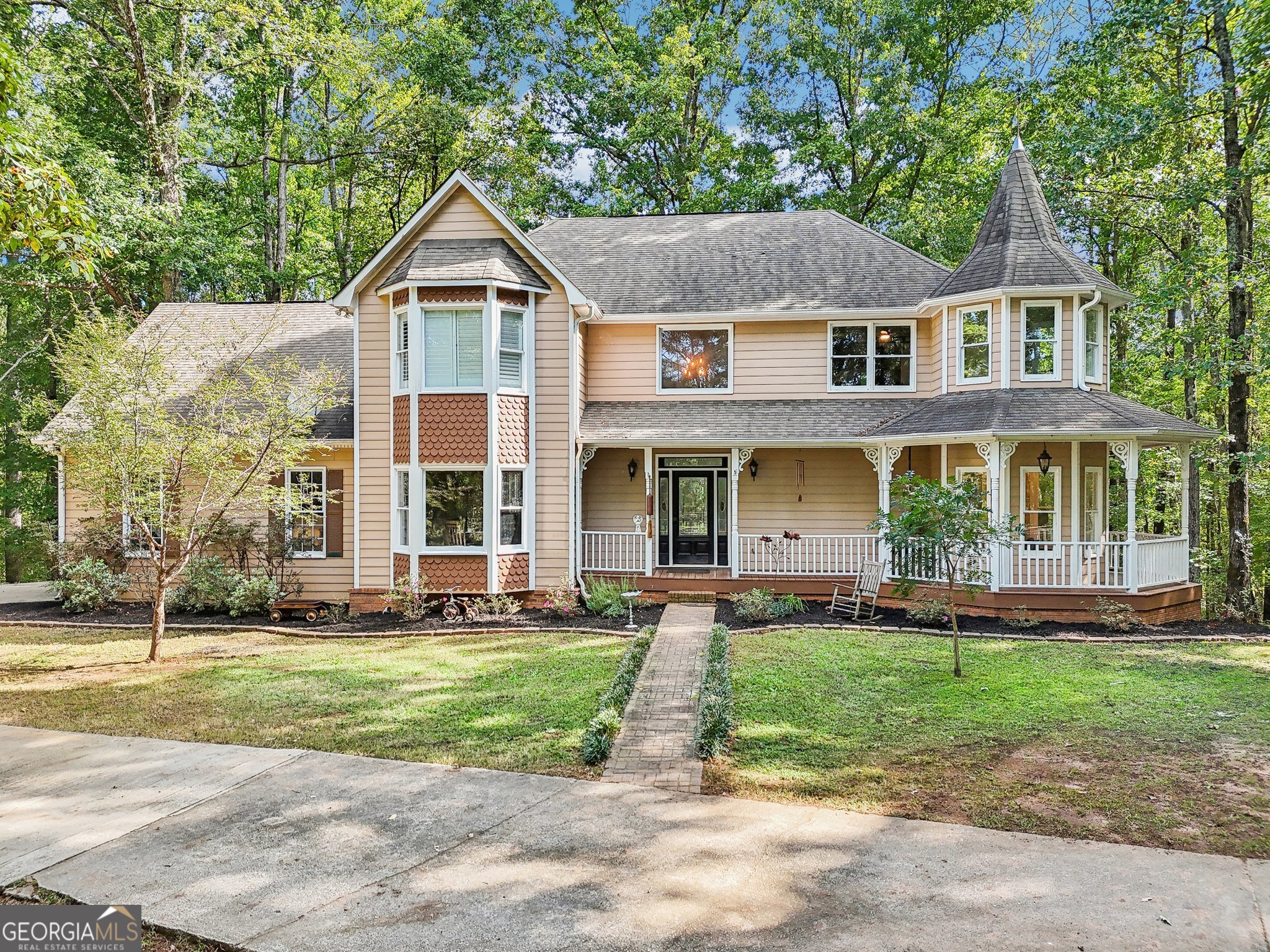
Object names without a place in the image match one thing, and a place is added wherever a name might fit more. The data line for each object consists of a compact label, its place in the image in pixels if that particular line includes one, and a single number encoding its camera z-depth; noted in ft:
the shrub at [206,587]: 46.96
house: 44.68
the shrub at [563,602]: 44.86
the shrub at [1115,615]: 40.24
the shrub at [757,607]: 42.91
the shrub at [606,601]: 44.55
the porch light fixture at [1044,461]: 46.16
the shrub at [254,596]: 46.14
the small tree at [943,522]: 28.76
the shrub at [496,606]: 44.14
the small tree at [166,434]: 33.32
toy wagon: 44.96
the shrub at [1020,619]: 40.98
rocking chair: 44.06
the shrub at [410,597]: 44.09
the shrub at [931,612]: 41.50
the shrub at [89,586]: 47.42
